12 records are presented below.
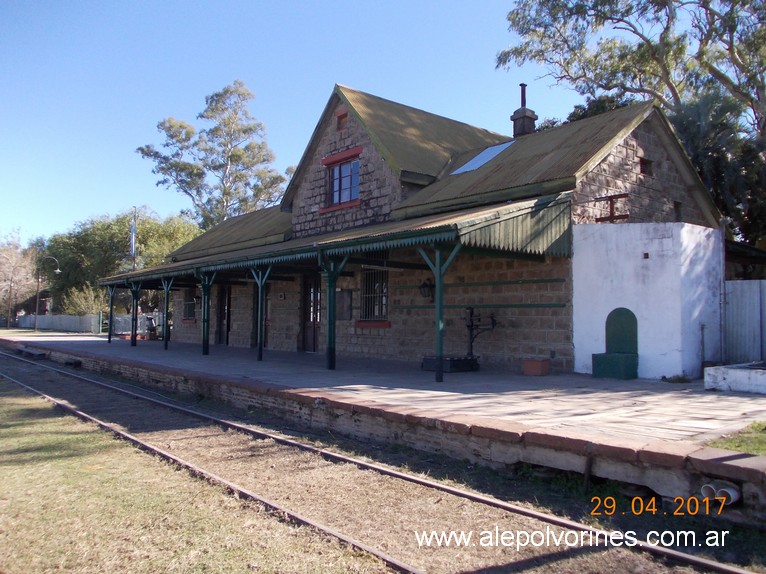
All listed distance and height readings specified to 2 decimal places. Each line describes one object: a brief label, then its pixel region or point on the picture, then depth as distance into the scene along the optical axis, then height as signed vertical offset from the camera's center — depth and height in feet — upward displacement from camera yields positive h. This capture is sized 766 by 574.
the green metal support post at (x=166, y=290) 67.72 +2.86
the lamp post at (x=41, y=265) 155.51 +14.15
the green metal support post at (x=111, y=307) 80.89 +0.87
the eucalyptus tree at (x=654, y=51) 70.23 +35.58
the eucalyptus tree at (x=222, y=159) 146.61 +38.93
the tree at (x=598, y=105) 77.30 +28.15
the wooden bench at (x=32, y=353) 72.02 -4.99
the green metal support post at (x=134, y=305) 74.65 +1.16
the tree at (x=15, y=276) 199.11 +12.73
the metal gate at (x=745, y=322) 35.76 -0.15
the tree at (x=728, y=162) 61.41 +16.48
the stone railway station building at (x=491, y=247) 34.45 +4.52
